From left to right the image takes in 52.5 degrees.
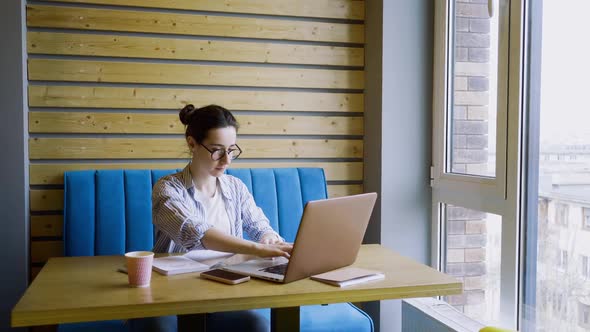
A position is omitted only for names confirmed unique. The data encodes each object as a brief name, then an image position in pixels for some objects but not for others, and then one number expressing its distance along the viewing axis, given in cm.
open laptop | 167
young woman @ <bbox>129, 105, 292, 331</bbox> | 198
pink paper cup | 167
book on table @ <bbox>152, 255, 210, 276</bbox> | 183
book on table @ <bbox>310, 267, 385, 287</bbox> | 174
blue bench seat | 280
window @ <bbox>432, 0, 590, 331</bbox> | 214
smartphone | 172
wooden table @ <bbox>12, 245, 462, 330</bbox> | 148
